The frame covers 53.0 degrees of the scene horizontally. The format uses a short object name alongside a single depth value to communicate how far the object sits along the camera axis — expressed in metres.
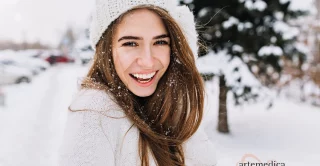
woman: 1.21
